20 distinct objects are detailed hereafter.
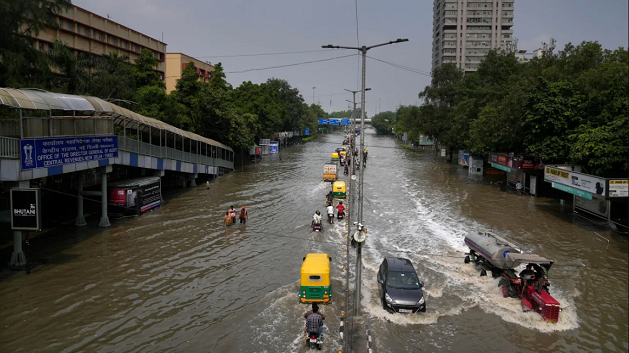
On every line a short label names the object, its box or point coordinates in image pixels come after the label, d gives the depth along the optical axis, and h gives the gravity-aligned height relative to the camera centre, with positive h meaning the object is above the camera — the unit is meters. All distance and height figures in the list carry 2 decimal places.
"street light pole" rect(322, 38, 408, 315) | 14.49 -0.99
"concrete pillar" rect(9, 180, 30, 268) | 18.78 -4.80
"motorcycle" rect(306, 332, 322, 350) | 12.63 -5.54
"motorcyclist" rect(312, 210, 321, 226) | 26.86 -4.60
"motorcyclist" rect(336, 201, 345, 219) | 30.38 -4.65
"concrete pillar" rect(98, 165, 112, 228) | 26.34 -3.79
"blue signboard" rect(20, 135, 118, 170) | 19.11 -0.61
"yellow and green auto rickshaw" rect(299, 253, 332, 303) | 15.91 -5.06
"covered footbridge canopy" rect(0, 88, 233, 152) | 18.53 +1.58
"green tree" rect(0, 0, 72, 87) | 29.62 +6.60
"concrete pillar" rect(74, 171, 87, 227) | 26.59 -4.35
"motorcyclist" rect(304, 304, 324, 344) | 12.60 -5.09
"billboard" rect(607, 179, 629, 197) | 25.07 -2.36
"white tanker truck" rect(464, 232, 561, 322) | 14.76 -4.78
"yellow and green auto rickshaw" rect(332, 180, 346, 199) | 37.59 -4.10
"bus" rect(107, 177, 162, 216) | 28.36 -3.69
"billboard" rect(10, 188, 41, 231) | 17.80 -2.77
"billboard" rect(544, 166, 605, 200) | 25.84 -2.28
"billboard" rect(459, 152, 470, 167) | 65.01 -2.25
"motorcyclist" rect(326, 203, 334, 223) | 28.97 -4.66
